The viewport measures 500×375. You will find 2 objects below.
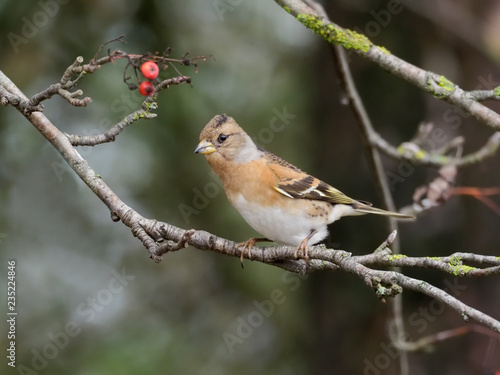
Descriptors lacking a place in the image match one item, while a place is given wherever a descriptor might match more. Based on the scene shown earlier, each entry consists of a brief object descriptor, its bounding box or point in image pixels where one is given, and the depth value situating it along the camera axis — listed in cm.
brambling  760
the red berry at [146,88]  571
